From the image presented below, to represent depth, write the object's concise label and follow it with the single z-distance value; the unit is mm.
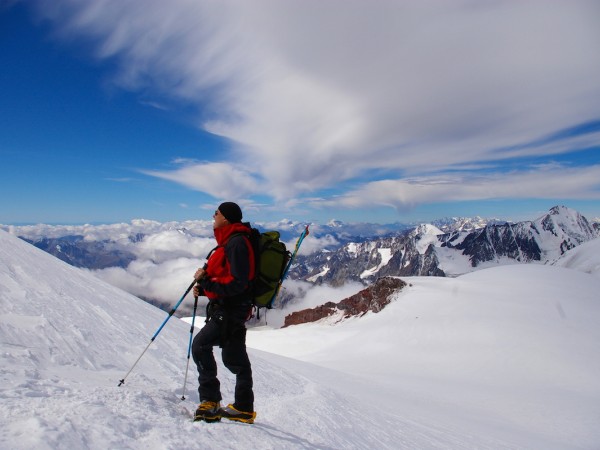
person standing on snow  5285
